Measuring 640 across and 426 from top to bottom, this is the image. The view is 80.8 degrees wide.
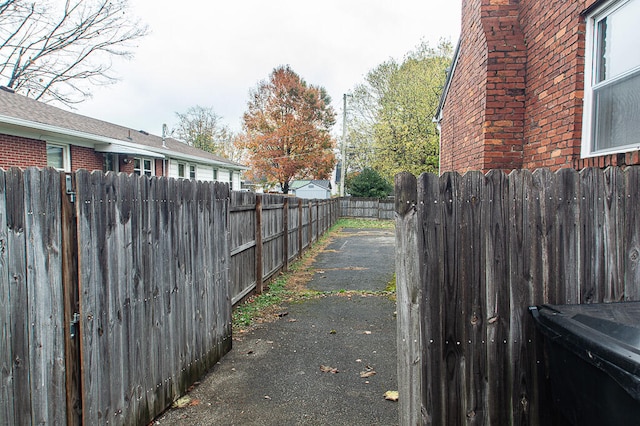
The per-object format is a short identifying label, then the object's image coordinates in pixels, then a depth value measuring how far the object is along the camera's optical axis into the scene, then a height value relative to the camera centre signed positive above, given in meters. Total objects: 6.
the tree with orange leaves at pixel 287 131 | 38.97 +7.05
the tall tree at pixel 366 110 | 30.36 +7.37
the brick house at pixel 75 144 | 11.58 +2.18
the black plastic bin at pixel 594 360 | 1.46 -0.72
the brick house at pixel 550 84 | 3.51 +1.29
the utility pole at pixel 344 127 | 29.53 +5.54
